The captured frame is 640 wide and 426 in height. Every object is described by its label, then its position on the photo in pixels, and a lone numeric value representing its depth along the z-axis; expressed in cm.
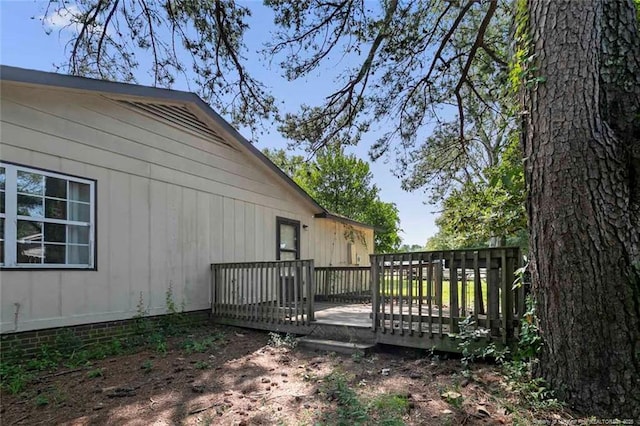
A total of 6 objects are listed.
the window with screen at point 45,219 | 500
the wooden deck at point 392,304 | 452
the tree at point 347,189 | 2094
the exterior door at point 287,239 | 1045
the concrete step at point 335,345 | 549
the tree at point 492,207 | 458
